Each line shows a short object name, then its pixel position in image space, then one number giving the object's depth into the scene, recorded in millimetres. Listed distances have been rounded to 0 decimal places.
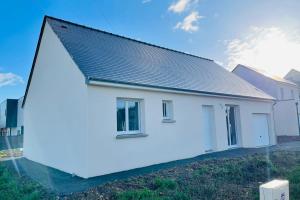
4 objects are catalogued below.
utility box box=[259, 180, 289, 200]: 3209
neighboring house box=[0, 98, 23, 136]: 36781
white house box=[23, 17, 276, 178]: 9148
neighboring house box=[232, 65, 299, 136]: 25234
